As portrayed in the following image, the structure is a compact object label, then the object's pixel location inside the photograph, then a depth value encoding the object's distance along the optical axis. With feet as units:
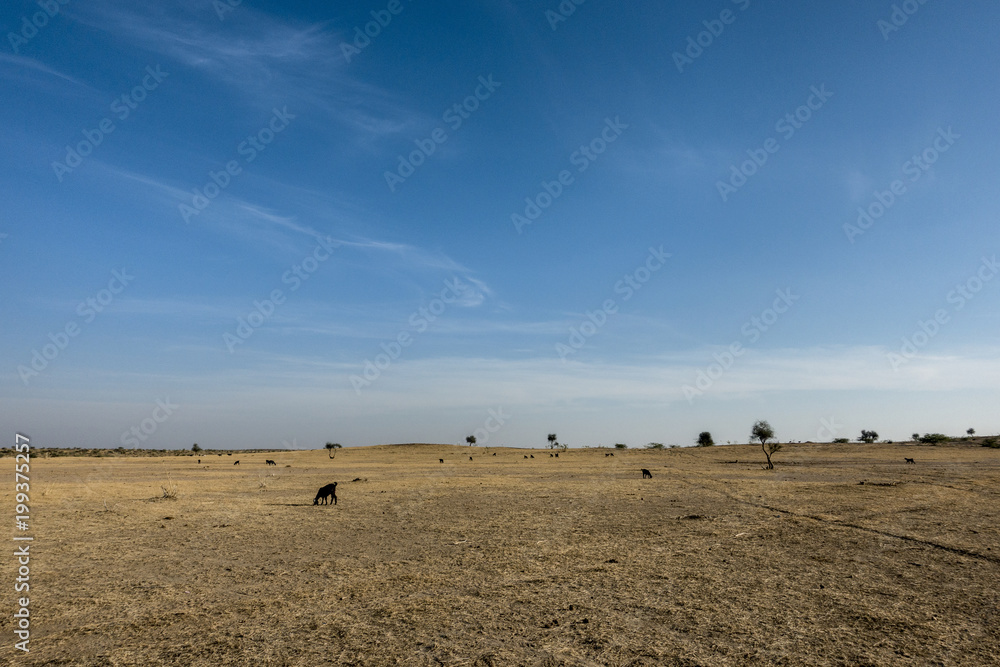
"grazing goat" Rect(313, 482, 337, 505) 78.08
